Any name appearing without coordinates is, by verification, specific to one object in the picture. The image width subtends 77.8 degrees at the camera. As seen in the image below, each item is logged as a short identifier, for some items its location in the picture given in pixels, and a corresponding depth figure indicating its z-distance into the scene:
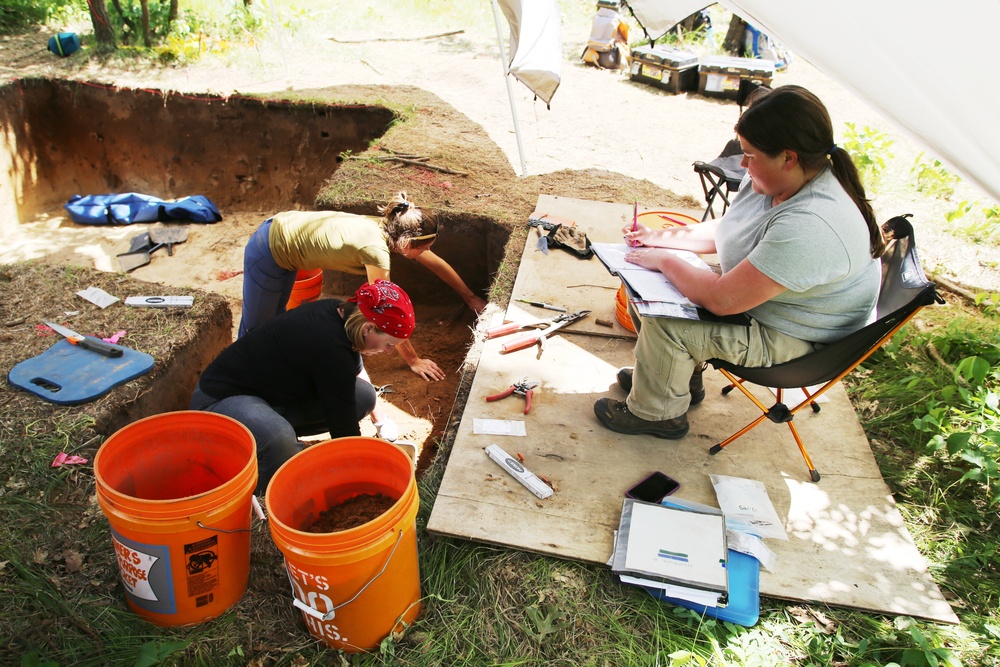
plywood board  2.40
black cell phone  2.62
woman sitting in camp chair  2.24
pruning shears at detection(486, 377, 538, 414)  3.12
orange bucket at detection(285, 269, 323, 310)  4.40
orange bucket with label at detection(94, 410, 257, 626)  1.98
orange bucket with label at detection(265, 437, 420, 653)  1.87
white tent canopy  1.98
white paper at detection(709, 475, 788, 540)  2.53
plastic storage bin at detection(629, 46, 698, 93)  8.43
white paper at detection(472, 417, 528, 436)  2.94
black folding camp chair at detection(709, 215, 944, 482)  2.31
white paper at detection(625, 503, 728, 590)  2.29
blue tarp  7.18
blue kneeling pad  3.06
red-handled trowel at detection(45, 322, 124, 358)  3.34
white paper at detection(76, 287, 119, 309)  3.81
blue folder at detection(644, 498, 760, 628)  2.23
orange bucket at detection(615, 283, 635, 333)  3.60
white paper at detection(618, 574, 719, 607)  2.23
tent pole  5.41
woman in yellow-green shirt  3.42
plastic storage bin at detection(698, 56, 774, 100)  8.12
